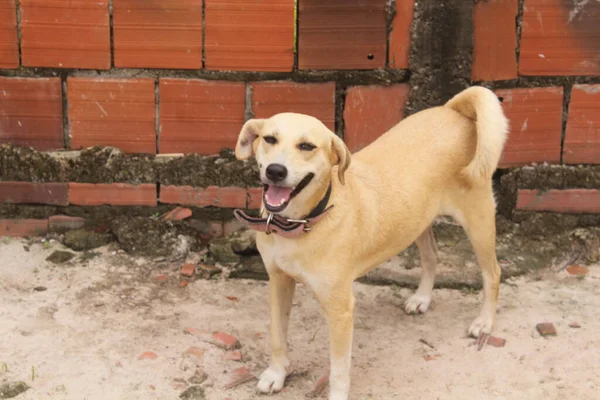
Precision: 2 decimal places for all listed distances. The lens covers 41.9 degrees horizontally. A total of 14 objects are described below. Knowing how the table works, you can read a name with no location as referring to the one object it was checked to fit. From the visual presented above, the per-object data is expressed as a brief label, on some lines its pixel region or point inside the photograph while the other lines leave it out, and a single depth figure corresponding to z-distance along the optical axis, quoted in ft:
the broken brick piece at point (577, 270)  12.81
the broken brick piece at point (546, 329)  11.11
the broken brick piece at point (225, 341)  10.66
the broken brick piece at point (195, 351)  10.41
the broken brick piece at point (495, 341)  10.98
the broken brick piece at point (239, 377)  9.89
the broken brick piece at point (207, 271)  12.57
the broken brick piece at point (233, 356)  10.43
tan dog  8.72
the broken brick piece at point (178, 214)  13.12
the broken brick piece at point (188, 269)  12.48
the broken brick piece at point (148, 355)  10.21
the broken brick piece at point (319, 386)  9.86
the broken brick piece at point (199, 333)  10.85
